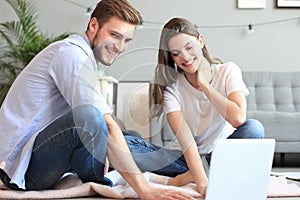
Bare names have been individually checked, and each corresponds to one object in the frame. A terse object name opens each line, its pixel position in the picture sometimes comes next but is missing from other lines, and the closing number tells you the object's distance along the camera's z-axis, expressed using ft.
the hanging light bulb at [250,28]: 12.64
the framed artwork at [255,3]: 12.69
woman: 5.65
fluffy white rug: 5.51
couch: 11.94
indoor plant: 11.66
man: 5.07
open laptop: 4.33
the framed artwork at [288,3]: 12.70
